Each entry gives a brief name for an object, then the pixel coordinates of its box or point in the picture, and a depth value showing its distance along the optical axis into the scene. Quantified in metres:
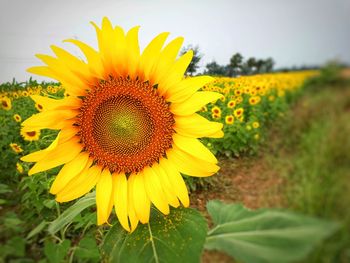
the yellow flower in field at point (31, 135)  1.10
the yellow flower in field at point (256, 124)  1.91
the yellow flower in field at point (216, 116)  1.17
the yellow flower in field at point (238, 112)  1.98
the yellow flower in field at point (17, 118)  0.94
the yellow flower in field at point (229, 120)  1.96
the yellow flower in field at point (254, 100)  2.15
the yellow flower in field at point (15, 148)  1.04
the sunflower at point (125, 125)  0.42
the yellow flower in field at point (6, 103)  0.73
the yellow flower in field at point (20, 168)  0.96
